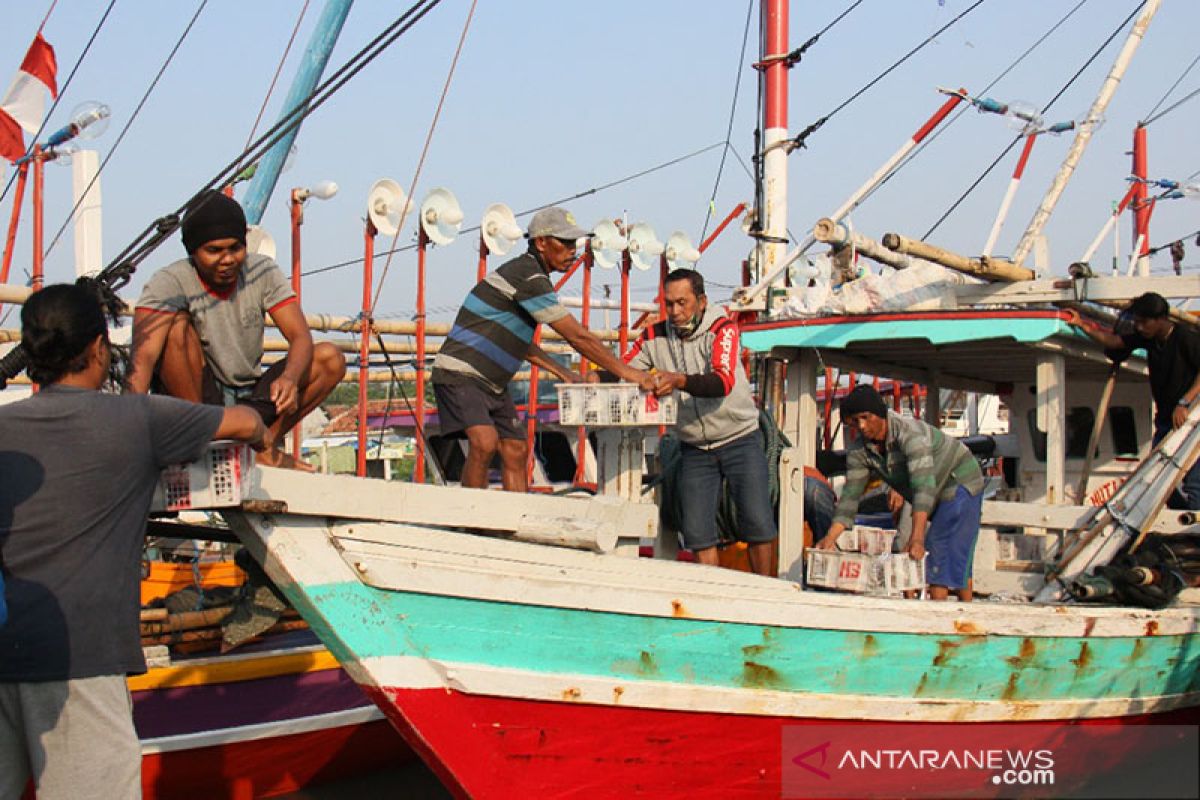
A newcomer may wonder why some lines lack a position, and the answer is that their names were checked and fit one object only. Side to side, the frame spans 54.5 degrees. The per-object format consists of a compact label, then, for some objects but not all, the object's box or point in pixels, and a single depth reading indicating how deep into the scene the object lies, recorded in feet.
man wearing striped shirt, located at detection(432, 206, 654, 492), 18.62
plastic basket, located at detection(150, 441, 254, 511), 12.79
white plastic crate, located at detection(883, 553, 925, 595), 18.89
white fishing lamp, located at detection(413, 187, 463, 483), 35.58
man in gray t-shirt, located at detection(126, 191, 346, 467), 15.25
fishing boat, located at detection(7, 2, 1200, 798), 14.87
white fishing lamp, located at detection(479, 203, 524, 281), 37.52
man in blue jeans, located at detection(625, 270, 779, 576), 20.17
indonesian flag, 33.17
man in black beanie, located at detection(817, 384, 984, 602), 20.44
